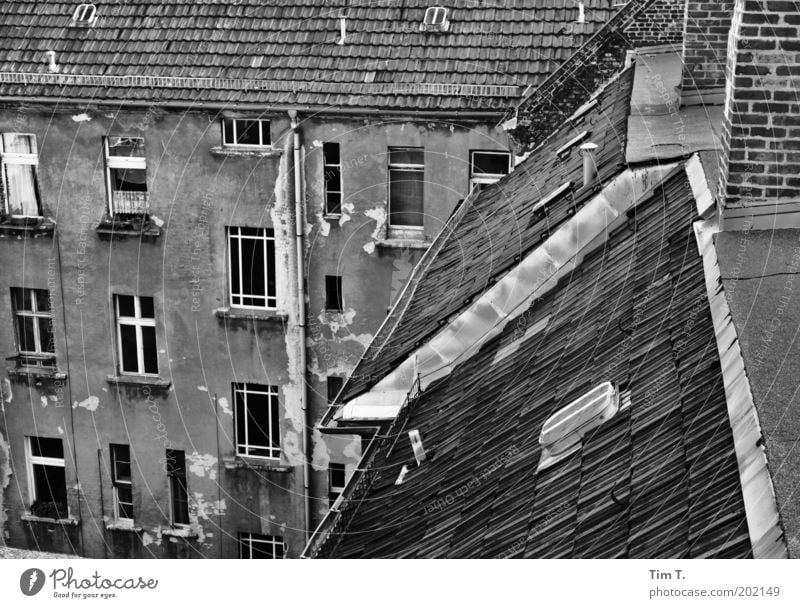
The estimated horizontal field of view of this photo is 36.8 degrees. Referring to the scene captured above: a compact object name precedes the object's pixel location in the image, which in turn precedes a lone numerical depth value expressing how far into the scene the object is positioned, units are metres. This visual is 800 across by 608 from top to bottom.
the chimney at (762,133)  8.16
